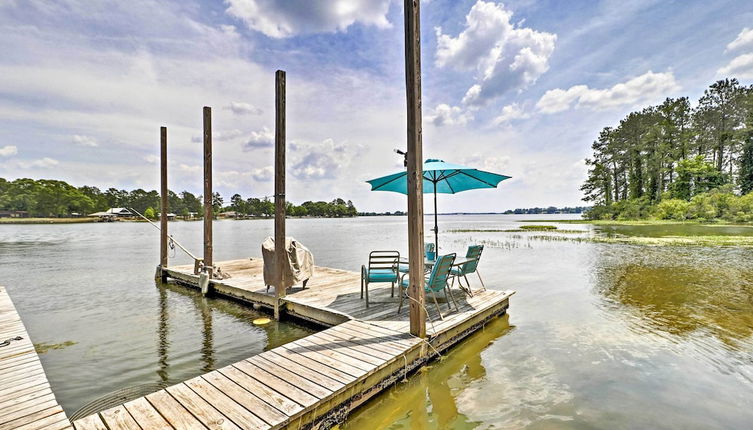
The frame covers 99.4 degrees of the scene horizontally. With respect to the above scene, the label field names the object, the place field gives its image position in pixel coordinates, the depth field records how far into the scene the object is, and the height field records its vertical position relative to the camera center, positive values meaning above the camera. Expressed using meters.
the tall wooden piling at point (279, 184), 5.85 +0.65
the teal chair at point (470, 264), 5.77 -0.87
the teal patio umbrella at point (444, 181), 6.20 +0.75
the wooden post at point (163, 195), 9.80 +0.86
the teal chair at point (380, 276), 5.38 -1.01
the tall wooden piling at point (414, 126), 3.70 +1.07
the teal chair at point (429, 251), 6.30 -0.69
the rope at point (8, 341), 3.82 -1.42
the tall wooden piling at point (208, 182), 8.25 +1.02
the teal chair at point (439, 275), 4.61 -0.86
